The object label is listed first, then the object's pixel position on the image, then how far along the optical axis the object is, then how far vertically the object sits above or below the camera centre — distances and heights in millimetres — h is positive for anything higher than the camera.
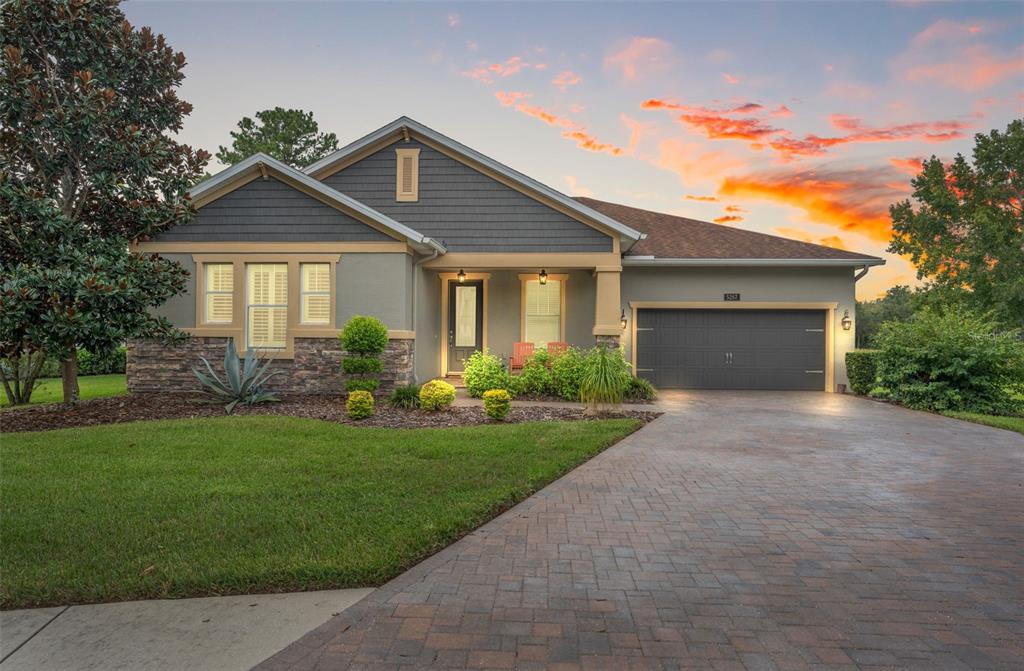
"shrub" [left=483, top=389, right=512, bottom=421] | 9117 -997
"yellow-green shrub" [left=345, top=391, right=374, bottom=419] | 9000 -1037
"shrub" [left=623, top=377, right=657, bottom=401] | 12617 -1078
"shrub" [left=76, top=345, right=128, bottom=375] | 18109 -896
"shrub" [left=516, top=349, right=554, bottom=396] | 12570 -859
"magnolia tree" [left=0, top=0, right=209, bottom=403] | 8250 +2875
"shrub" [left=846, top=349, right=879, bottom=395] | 14156 -620
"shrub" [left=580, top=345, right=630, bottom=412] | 10219 -690
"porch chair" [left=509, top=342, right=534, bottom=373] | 14188 -316
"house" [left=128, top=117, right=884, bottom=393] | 11766 +1624
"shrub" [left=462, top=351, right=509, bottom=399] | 12258 -749
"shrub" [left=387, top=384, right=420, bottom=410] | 10223 -1039
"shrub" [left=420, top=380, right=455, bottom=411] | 9703 -946
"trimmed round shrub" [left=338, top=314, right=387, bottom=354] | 10609 +81
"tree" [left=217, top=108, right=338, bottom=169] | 32125 +11849
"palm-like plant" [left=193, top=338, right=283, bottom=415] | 10164 -818
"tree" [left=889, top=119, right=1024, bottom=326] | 23609 +5576
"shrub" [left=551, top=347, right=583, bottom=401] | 12180 -700
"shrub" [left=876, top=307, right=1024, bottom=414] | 11609 -373
